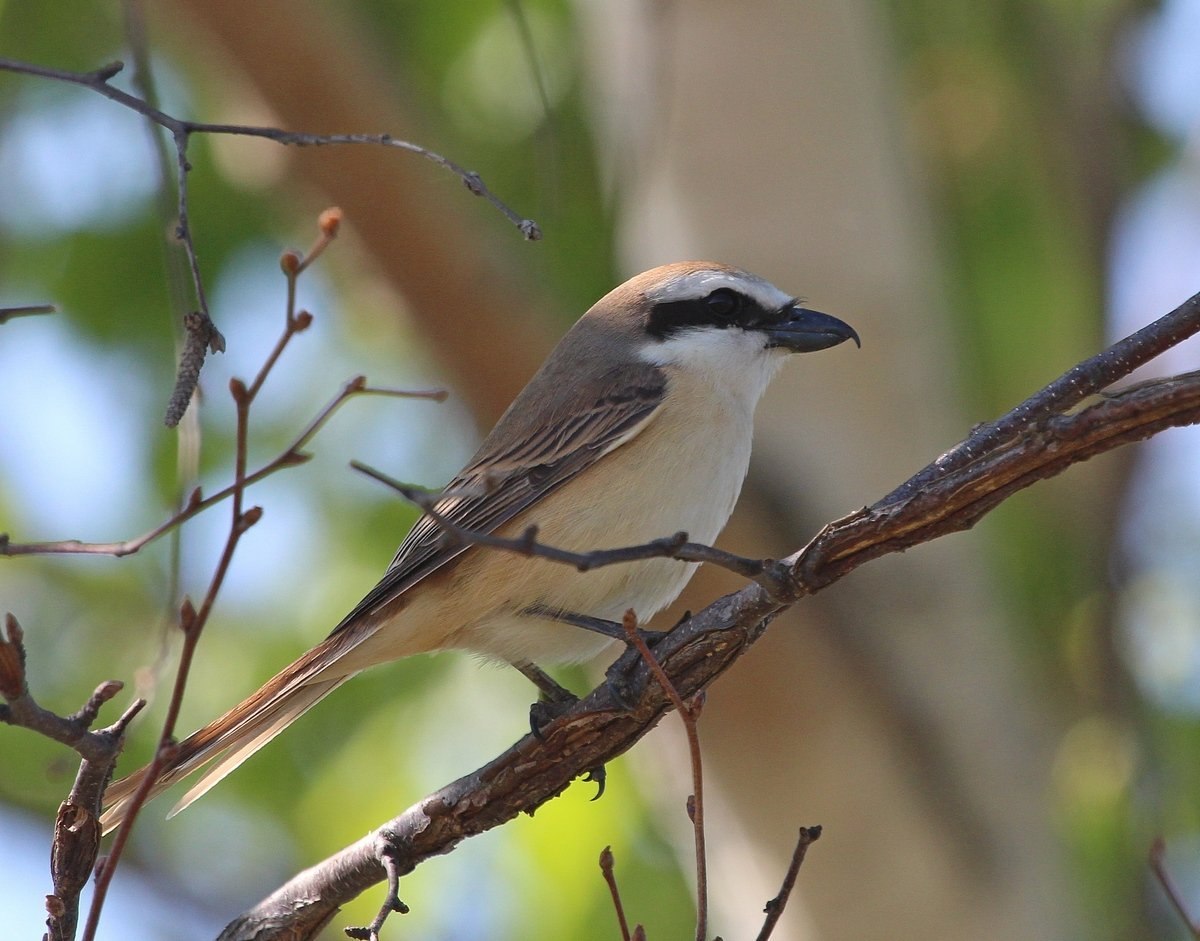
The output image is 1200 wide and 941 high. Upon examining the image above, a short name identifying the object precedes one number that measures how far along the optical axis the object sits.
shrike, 7.62
